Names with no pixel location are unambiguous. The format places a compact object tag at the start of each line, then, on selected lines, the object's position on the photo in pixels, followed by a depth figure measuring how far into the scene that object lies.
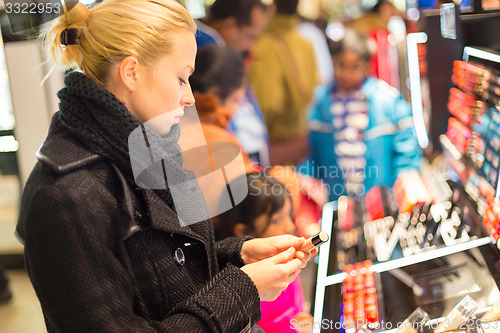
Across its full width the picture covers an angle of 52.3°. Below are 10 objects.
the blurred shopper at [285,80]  3.81
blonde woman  0.90
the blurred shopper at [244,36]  3.07
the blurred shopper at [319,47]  4.26
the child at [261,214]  1.97
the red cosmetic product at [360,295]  1.43
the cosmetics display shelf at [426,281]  1.43
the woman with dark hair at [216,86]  2.28
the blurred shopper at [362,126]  3.09
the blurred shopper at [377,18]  4.59
